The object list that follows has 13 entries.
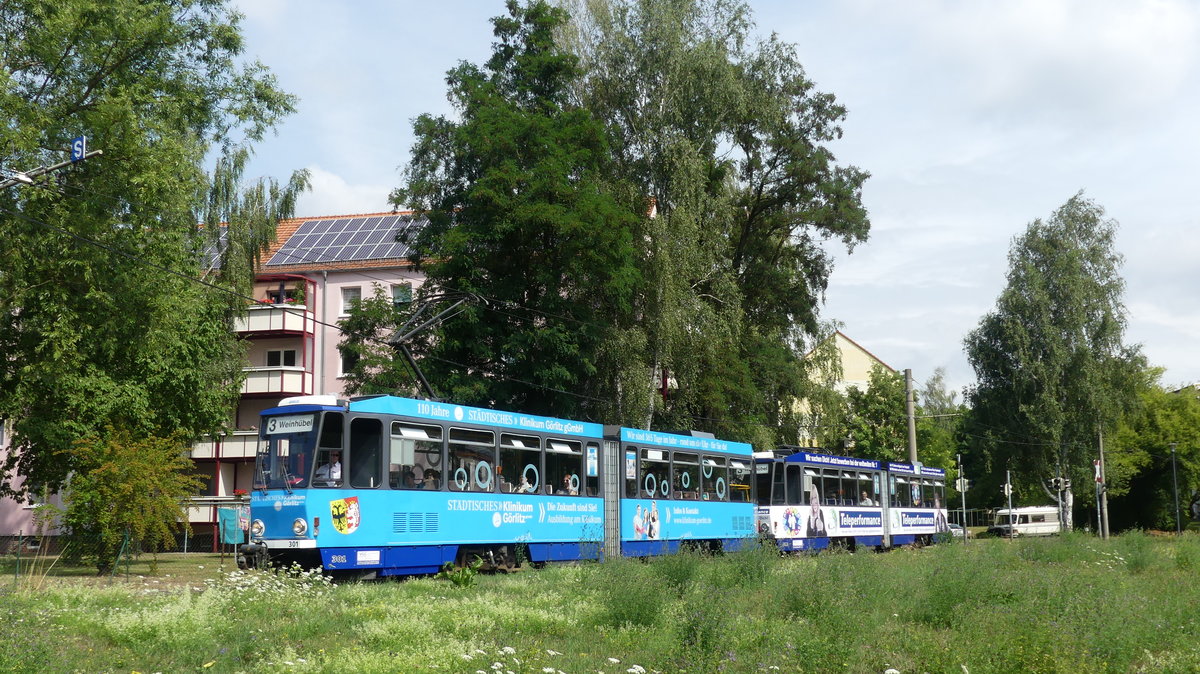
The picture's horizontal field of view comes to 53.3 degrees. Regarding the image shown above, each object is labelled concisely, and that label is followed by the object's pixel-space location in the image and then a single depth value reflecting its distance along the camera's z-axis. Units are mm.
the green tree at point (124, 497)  24078
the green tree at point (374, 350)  31594
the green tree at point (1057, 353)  55406
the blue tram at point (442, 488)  19156
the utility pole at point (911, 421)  45125
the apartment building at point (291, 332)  48312
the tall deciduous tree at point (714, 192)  34656
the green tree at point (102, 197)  22922
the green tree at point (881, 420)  73250
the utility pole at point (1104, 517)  54844
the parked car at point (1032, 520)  67250
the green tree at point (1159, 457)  67375
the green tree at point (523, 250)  31906
